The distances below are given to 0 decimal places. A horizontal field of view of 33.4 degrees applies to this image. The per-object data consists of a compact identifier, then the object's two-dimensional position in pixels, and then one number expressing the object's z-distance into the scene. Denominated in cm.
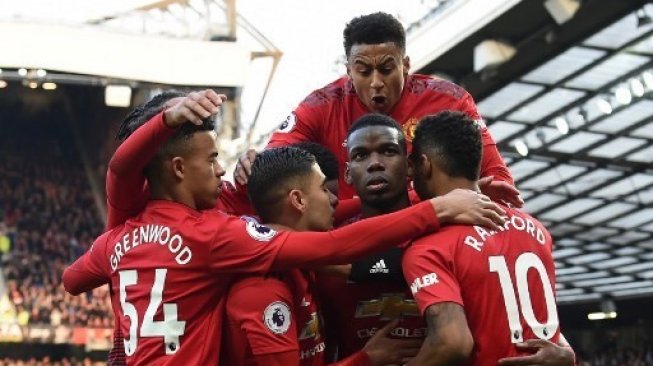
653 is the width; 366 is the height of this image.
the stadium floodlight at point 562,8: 1644
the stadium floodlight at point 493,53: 1789
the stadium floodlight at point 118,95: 2631
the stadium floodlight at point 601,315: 4078
